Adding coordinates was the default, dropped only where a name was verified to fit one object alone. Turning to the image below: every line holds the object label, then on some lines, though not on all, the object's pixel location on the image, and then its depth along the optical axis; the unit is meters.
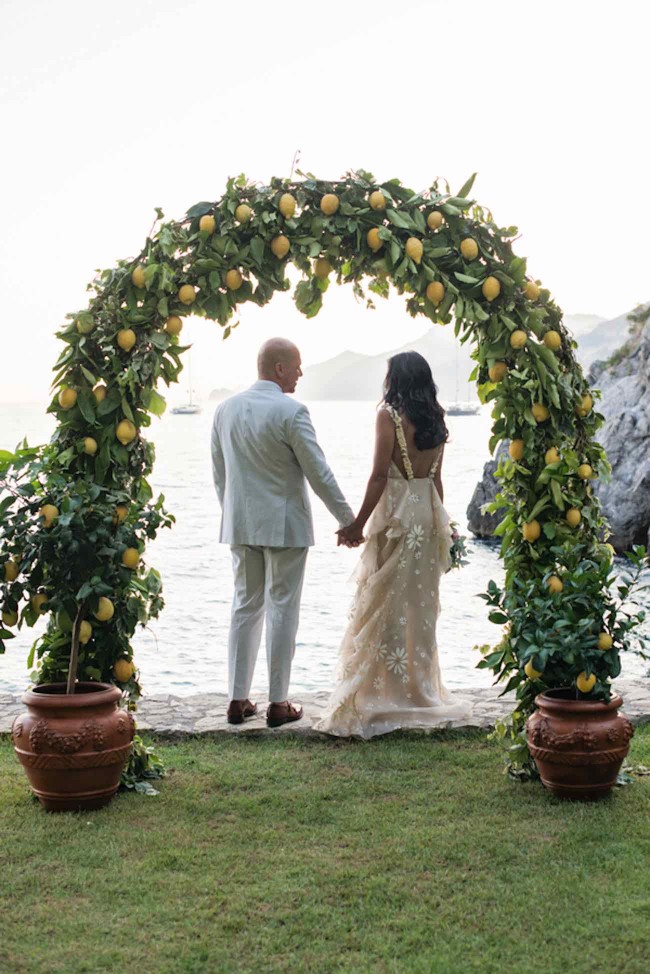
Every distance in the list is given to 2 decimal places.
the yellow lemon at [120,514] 4.72
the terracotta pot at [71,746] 4.50
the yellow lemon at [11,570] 4.52
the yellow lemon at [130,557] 4.65
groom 5.60
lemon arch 4.83
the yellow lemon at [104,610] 4.62
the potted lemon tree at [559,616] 4.60
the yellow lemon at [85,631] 4.70
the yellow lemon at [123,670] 4.92
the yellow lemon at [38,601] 4.62
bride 5.66
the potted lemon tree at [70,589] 4.51
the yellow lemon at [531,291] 4.96
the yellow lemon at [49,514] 4.53
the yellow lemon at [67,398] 4.79
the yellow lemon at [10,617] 4.53
